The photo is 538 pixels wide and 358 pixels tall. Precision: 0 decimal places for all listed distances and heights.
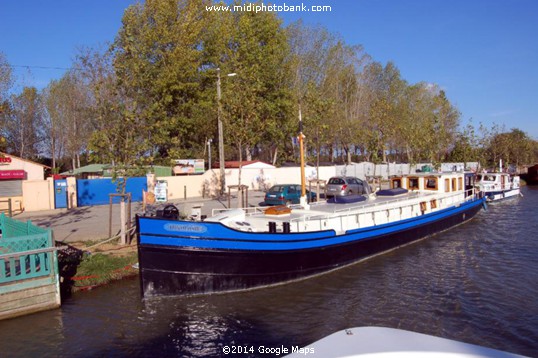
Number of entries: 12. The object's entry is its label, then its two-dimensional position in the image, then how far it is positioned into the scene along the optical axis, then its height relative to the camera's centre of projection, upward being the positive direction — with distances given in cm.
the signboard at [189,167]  3428 +53
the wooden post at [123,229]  1545 -196
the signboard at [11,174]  2405 +30
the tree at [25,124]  4553 +606
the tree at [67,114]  4469 +699
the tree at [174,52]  3756 +1100
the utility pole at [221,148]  2578 +159
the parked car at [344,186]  2805 -122
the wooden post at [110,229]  1631 -207
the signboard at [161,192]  2834 -119
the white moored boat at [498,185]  3646 -203
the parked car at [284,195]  2455 -146
